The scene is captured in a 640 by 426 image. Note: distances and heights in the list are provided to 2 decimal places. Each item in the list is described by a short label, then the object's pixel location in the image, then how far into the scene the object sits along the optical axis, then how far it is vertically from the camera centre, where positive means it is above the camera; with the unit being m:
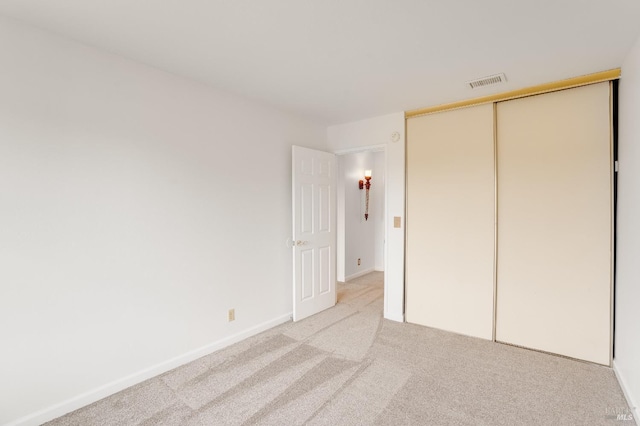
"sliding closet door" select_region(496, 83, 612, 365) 2.53 -0.13
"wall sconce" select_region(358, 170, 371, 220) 6.01 +0.48
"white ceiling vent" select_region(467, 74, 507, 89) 2.60 +1.15
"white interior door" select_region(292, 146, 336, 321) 3.57 -0.29
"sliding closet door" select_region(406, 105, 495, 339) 3.06 -0.13
